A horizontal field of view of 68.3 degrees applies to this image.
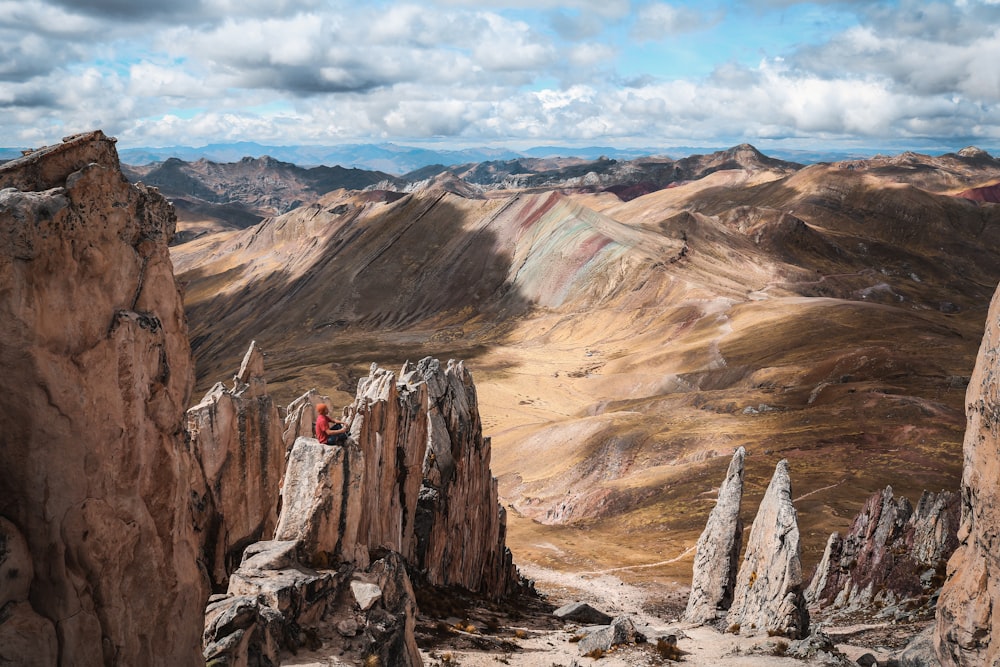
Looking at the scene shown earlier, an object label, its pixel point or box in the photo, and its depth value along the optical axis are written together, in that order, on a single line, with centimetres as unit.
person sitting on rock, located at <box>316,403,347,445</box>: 1747
